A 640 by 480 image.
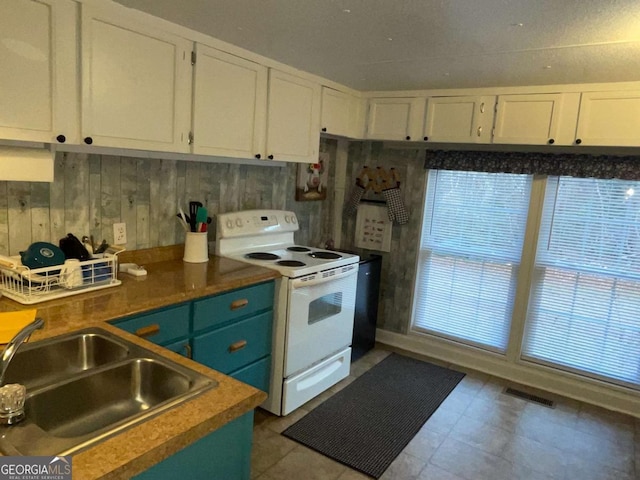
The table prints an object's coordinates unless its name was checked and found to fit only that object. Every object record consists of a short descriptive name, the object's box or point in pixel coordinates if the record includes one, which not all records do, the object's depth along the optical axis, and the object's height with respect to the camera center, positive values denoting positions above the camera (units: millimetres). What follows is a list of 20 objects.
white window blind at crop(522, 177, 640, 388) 3219 -616
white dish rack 1845 -529
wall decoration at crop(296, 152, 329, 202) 3814 -29
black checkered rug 2564 -1500
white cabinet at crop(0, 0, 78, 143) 1699 +330
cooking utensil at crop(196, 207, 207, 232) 2750 -299
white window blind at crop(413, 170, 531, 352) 3623 -550
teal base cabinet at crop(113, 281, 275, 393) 2045 -810
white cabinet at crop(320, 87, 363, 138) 3377 +501
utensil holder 2756 -476
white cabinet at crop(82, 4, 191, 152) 1952 +366
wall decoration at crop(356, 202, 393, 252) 4129 -423
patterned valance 3084 +218
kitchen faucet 1022 -558
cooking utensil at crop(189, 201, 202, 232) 2777 -274
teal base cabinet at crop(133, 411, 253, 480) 1063 -723
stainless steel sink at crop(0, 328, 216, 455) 1241 -648
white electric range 2775 -797
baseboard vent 3287 -1491
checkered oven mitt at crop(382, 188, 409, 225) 3967 -205
